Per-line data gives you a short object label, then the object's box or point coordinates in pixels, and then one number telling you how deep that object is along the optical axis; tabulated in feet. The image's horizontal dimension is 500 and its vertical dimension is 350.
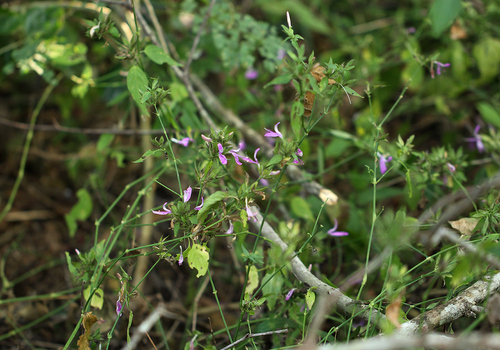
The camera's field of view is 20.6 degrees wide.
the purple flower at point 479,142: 4.69
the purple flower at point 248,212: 3.99
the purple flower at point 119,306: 4.12
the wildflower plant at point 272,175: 4.04
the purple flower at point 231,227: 4.11
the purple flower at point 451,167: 4.38
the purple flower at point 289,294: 4.17
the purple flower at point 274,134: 4.14
